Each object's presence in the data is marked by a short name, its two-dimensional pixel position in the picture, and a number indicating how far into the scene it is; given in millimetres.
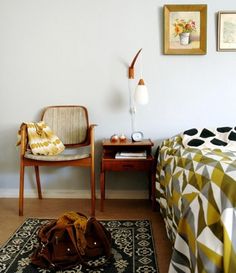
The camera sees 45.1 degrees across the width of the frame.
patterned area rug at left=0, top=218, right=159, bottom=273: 1465
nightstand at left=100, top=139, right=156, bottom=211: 2242
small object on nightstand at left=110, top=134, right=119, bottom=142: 2392
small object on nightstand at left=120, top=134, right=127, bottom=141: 2428
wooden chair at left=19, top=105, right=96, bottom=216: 2531
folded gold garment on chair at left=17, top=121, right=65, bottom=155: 2259
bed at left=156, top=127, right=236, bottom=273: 936
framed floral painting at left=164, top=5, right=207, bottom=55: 2461
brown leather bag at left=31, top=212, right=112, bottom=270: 1483
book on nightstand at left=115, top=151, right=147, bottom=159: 2266
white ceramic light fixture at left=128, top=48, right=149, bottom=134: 2340
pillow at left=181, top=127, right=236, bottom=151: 1934
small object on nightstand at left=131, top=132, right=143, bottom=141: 2430
